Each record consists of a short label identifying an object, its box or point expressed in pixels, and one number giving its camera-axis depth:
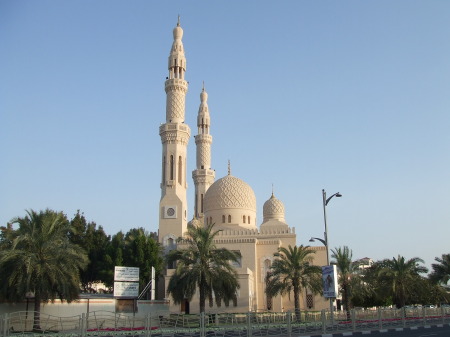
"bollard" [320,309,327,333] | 19.10
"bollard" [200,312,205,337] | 16.53
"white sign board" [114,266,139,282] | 26.38
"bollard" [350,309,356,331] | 20.53
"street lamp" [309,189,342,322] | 21.98
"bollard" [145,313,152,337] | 15.98
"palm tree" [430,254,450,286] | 37.75
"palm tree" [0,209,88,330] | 21.44
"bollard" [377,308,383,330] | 21.54
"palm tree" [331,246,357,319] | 31.02
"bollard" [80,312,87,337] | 15.61
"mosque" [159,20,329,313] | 37.31
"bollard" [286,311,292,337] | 17.62
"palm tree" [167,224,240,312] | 25.33
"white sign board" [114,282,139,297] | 26.33
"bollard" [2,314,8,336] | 14.84
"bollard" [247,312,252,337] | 16.99
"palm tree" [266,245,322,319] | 28.89
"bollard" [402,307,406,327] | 23.31
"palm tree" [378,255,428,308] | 32.69
